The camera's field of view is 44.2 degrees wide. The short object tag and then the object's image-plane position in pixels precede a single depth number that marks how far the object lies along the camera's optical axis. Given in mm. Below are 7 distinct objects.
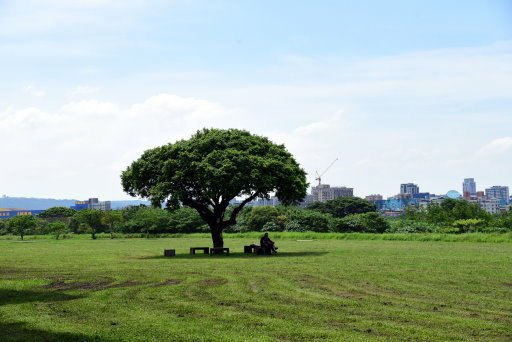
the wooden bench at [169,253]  43781
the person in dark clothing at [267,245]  42969
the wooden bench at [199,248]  46375
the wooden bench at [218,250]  44344
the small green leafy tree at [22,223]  101375
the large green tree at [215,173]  42781
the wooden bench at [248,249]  46469
